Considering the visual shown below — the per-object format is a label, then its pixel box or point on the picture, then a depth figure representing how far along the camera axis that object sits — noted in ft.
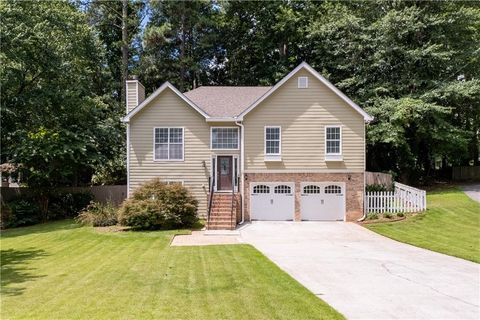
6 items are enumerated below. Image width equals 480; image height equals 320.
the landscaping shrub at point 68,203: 74.13
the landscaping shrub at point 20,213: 67.41
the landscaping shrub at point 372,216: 65.13
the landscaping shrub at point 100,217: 61.44
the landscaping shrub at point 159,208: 57.57
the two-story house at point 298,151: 67.41
